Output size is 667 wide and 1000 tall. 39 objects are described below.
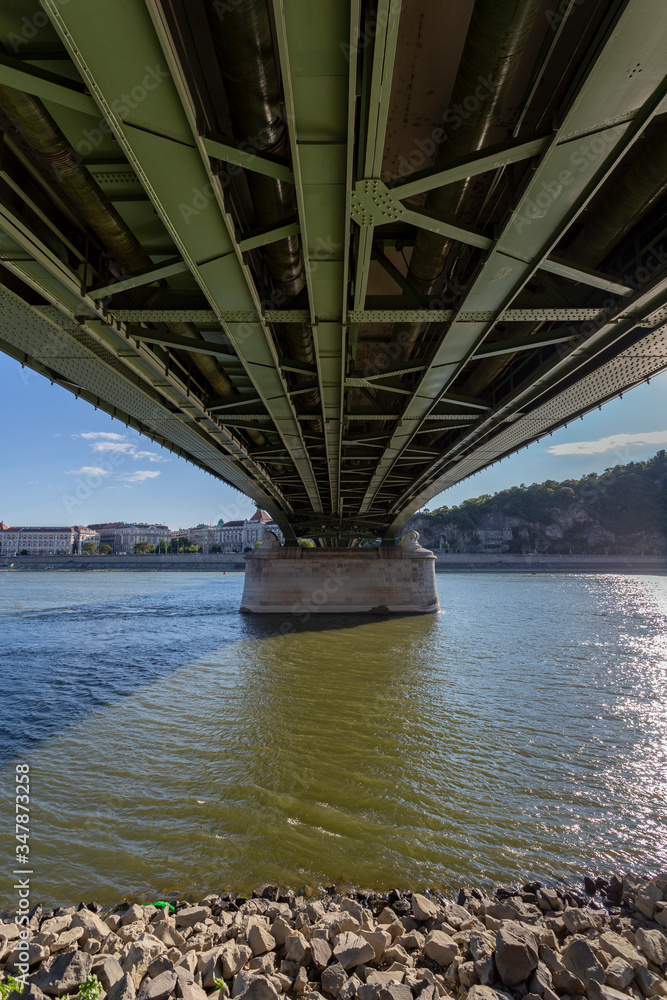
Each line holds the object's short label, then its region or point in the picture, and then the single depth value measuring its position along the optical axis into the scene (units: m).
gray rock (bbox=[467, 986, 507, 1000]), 3.04
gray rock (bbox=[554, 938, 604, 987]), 3.22
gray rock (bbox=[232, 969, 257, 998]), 3.12
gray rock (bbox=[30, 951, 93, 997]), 3.04
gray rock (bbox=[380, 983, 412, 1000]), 2.97
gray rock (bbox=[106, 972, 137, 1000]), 2.96
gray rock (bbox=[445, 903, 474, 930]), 4.04
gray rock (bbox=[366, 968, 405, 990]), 3.12
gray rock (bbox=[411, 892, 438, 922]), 4.12
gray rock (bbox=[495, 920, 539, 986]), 3.21
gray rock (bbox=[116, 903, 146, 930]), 4.00
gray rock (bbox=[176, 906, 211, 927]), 4.00
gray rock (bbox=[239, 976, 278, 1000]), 3.03
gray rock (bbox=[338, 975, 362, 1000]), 3.10
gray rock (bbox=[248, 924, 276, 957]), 3.58
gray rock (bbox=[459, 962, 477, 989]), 3.25
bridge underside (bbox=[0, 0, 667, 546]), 3.30
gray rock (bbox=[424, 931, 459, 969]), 3.51
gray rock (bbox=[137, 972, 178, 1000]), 2.97
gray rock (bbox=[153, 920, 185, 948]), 3.67
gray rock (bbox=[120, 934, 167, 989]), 3.24
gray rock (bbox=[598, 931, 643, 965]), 3.52
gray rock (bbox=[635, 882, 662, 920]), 4.30
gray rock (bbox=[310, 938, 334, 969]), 3.43
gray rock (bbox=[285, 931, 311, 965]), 3.47
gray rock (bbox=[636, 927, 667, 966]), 3.57
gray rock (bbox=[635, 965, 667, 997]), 3.20
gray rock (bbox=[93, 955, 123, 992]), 3.12
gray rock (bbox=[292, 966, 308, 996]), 3.24
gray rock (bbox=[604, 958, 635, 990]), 3.21
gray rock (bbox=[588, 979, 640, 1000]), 3.01
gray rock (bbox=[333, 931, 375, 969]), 3.44
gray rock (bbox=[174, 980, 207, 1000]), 2.97
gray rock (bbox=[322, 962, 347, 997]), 3.19
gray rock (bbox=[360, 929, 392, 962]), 3.59
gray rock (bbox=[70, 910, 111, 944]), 3.70
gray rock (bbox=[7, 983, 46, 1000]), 2.87
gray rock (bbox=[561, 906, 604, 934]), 3.98
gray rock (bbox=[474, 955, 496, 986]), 3.25
